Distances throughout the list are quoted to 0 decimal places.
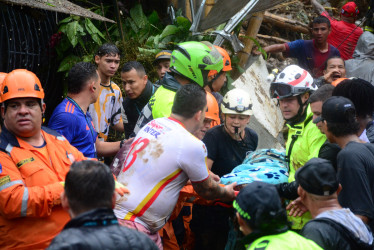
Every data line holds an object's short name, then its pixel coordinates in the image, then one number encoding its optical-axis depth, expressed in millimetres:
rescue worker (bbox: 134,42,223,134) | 4867
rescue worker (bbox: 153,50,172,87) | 6844
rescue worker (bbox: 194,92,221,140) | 5207
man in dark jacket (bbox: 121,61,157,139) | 6340
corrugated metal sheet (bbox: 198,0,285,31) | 7738
